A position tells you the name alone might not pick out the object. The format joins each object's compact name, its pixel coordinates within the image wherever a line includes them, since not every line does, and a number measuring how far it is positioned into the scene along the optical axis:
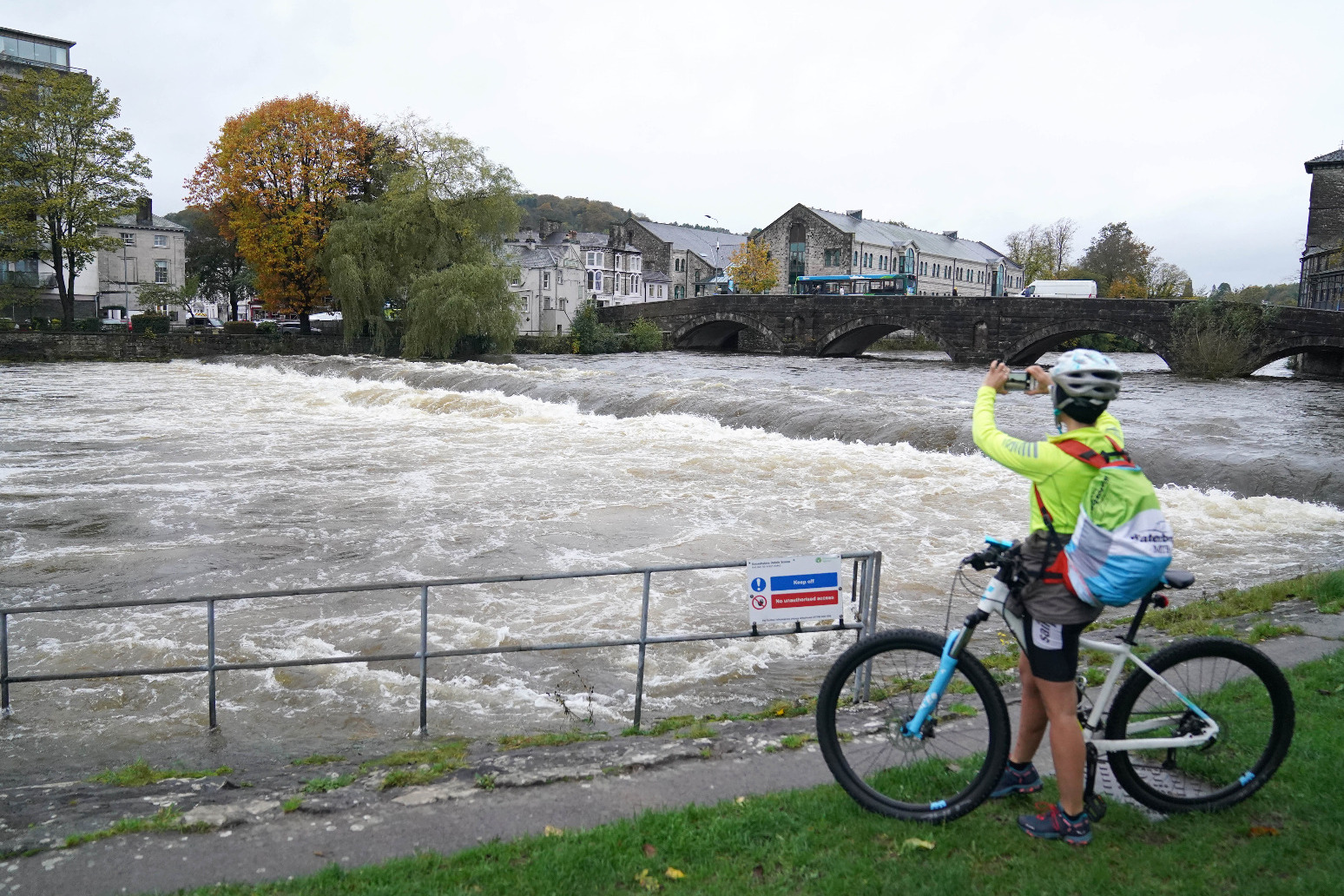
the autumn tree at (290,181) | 55.47
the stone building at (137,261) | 74.31
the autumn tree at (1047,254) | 110.75
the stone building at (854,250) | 98.12
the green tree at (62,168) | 52.81
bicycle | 4.17
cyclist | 3.85
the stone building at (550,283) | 83.44
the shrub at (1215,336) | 45.34
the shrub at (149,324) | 57.38
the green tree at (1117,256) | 108.31
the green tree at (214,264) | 89.00
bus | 88.44
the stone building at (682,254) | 104.56
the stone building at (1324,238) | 64.75
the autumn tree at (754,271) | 99.38
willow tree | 49.75
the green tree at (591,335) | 61.06
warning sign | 5.82
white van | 71.81
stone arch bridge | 45.91
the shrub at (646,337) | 66.06
